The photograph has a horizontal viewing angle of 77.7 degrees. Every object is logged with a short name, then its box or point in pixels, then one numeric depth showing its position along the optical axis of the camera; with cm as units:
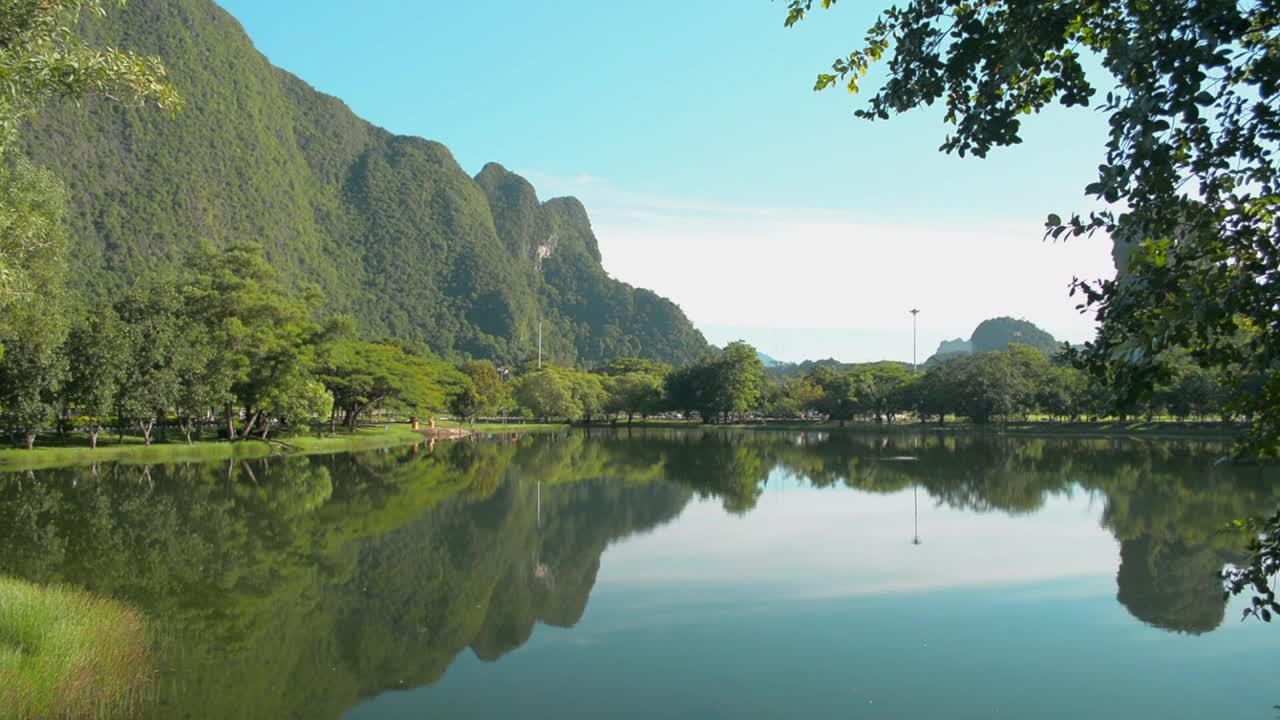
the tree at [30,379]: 2767
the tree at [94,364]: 3095
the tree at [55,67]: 689
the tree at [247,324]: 3891
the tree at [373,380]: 4934
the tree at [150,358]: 3294
